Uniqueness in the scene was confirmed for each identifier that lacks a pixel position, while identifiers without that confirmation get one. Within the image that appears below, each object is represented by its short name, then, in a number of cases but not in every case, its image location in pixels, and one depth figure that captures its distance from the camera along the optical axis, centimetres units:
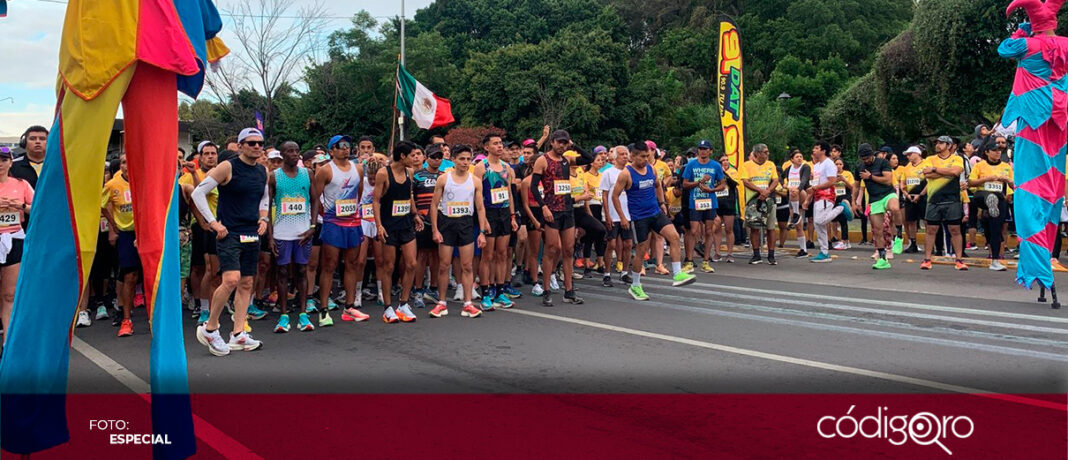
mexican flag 1803
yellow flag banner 1628
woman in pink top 731
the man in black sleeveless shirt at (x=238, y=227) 729
